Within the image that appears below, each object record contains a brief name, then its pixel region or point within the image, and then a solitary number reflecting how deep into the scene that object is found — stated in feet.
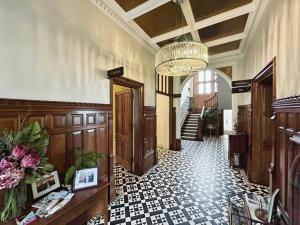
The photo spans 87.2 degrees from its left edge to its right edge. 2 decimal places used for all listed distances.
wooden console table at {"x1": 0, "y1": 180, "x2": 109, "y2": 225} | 4.50
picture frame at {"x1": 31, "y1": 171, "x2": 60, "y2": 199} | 5.15
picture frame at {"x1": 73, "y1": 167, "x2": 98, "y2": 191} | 5.90
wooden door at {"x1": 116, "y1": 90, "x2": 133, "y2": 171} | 13.61
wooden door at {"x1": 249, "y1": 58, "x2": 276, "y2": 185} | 11.07
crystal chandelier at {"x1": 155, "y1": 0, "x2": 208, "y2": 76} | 8.07
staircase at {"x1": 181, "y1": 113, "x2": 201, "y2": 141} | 29.96
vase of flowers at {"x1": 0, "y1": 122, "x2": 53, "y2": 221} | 3.65
